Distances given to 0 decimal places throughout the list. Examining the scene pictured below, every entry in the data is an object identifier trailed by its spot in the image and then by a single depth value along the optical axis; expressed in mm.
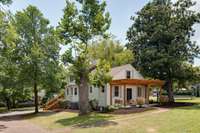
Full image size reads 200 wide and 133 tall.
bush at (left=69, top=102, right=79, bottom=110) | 19636
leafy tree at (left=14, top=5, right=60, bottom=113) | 18376
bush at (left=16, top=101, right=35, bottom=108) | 28560
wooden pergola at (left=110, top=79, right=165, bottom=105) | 16760
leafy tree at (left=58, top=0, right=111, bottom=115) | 14510
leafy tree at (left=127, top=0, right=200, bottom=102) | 19857
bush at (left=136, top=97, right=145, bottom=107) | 16775
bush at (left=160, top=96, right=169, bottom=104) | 19585
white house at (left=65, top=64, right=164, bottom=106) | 17252
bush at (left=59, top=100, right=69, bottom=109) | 21206
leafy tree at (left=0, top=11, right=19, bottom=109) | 13292
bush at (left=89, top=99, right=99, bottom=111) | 17562
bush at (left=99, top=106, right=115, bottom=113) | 15523
